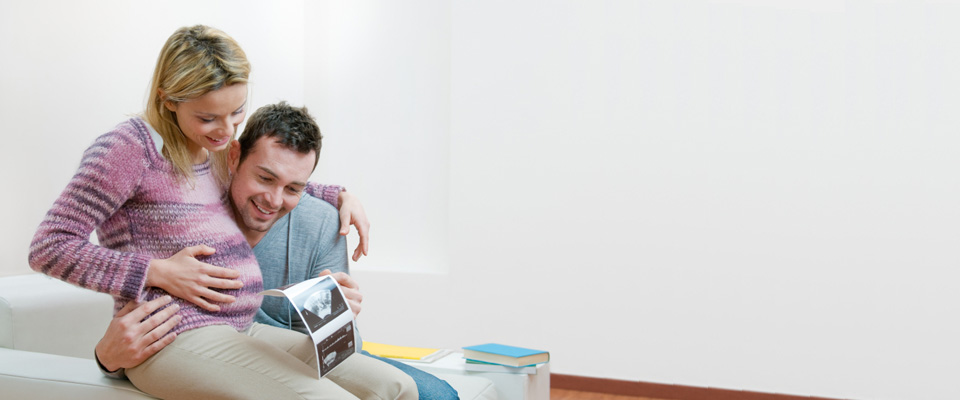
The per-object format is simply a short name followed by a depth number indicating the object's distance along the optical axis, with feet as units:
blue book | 7.04
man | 4.53
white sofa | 4.70
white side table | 7.05
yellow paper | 7.55
